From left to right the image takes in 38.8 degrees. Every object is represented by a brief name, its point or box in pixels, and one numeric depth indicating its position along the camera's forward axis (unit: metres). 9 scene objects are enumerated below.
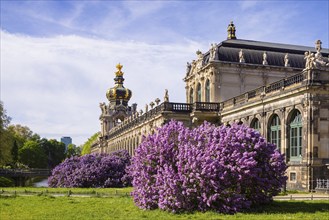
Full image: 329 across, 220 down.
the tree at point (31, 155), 125.64
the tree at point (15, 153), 102.99
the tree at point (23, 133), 132.15
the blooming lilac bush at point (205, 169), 19.58
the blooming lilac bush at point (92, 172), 41.50
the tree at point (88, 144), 168.27
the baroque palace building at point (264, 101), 29.73
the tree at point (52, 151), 161.51
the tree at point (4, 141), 62.94
